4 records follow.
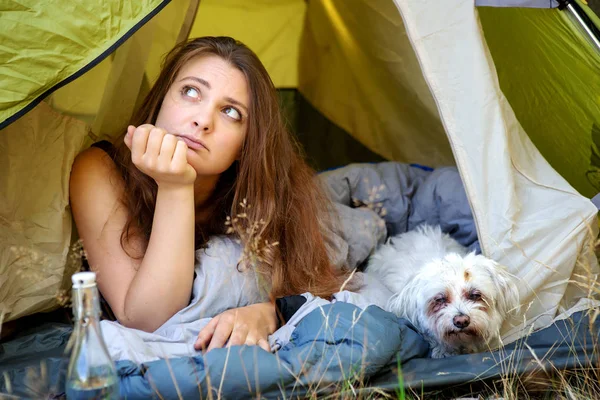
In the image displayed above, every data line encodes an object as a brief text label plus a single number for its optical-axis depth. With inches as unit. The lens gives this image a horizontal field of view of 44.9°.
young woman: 70.6
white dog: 78.7
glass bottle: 47.4
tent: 66.2
